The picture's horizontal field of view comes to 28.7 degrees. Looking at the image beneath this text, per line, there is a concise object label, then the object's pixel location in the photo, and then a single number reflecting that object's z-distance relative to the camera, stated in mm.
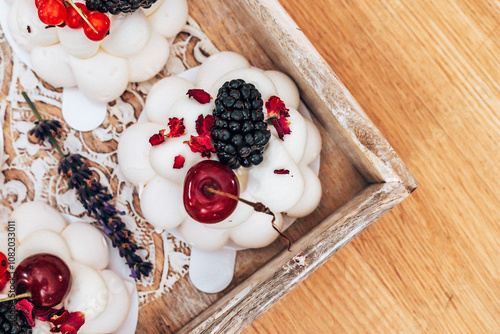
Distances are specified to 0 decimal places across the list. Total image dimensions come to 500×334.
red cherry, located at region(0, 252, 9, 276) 355
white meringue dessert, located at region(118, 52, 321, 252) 360
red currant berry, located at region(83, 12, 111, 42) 359
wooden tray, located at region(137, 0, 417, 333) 360
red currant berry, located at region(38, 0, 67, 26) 354
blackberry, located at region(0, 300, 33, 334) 339
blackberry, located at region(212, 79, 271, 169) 340
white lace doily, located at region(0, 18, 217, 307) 397
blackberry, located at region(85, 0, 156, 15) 352
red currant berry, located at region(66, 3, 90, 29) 360
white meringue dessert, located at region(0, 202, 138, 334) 369
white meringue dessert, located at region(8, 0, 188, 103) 373
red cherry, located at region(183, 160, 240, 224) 340
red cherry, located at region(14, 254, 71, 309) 351
